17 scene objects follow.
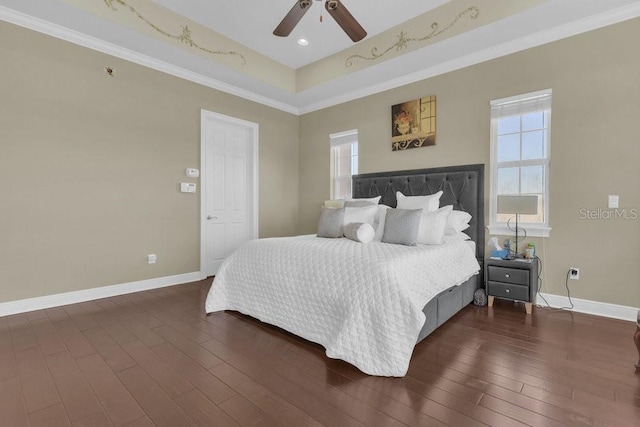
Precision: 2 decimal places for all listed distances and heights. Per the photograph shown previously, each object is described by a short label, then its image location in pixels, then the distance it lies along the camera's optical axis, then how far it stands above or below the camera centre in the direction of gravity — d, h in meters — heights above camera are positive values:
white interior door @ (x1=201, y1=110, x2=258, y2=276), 4.42 +0.32
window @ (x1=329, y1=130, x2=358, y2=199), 4.92 +0.76
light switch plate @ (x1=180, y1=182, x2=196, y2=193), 4.11 +0.27
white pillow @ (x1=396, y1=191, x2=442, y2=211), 3.48 +0.07
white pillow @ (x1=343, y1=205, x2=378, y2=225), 3.44 -0.08
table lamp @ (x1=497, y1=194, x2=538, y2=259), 2.88 +0.04
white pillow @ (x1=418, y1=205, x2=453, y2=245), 2.92 -0.19
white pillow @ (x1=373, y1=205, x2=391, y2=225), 3.58 -0.07
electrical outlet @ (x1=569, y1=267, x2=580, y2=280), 3.01 -0.64
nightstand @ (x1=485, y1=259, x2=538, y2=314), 2.91 -0.71
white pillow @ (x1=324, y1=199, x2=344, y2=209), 4.55 +0.07
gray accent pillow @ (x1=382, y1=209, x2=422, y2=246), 2.84 -0.19
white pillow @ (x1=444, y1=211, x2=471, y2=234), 3.39 -0.16
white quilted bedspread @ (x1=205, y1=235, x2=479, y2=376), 1.90 -0.62
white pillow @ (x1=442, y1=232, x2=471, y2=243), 3.14 -0.32
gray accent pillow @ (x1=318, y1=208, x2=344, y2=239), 3.33 -0.18
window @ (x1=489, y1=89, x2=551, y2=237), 3.21 +0.61
